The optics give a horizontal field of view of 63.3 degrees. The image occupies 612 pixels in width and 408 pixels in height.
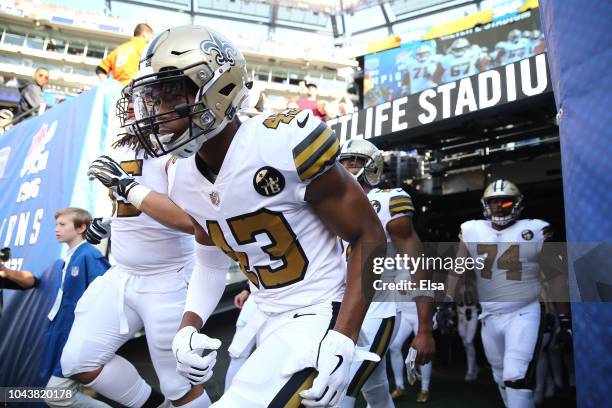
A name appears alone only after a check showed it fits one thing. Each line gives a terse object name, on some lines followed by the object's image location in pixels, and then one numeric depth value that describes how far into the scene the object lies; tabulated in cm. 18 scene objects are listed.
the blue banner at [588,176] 180
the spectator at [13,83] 1193
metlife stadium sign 435
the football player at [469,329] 658
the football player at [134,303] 271
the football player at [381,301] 242
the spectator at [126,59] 636
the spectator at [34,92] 805
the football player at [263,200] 156
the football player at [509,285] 344
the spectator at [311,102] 834
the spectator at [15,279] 426
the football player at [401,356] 527
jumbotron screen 1151
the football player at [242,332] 194
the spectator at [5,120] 757
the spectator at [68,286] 371
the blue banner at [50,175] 464
